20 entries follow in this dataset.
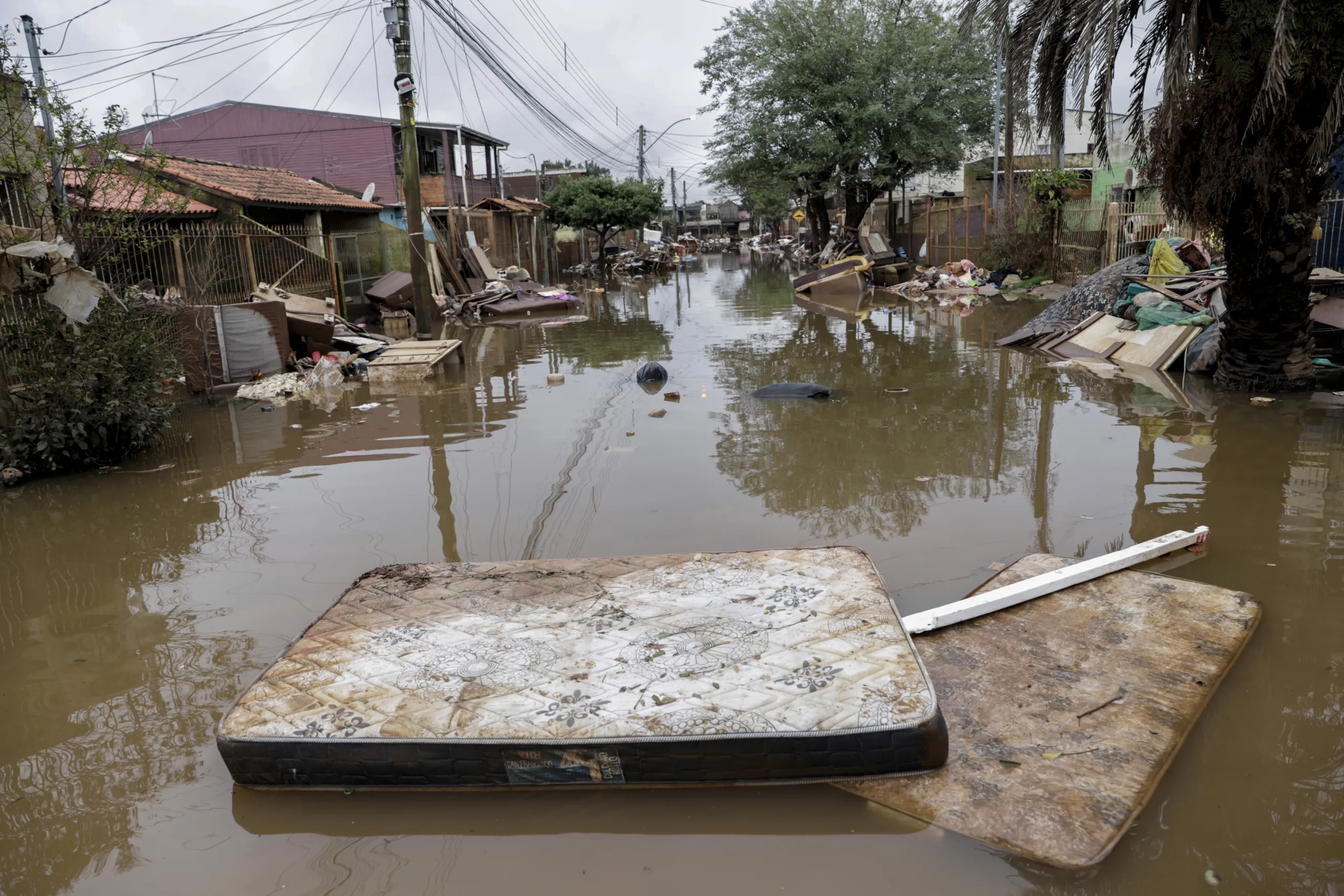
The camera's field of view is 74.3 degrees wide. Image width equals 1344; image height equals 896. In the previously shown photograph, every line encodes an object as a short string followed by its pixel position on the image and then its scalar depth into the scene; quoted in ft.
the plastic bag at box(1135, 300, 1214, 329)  32.81
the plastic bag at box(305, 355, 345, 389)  35.45
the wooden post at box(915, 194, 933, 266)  83.41
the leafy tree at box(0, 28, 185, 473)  22.18
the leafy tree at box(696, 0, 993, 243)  83.15
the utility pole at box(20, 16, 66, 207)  23.04
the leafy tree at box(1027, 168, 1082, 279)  59.00
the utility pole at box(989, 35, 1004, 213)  61.57
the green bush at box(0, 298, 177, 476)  22.17
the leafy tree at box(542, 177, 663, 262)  108.47
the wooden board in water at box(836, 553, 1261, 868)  8.86
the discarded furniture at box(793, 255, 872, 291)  67.72
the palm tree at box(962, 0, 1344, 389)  22.61
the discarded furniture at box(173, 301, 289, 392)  33.73
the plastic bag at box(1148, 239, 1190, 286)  39.14
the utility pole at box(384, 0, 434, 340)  43.45
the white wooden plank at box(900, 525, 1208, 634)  12.62
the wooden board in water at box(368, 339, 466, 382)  37.01
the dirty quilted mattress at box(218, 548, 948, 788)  9.37
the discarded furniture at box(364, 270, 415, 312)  55.06
